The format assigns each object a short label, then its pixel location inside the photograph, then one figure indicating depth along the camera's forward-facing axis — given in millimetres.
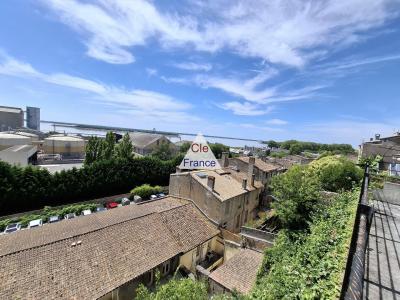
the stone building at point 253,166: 30828
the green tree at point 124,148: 44000
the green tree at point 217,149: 76875
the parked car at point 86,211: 27109
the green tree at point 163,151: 57688
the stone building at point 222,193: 21688
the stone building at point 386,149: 22836
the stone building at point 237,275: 14189
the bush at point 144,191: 35469
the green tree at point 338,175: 20828
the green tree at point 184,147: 71125
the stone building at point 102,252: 11797
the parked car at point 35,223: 23262
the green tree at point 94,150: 42531
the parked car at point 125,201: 32691
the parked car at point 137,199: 34062
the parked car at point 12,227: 22169
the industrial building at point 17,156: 39903
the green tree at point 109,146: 42906
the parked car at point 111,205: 31200
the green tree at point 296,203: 16191
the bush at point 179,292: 9219
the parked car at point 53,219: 24858
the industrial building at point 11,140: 53650
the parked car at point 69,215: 26039
